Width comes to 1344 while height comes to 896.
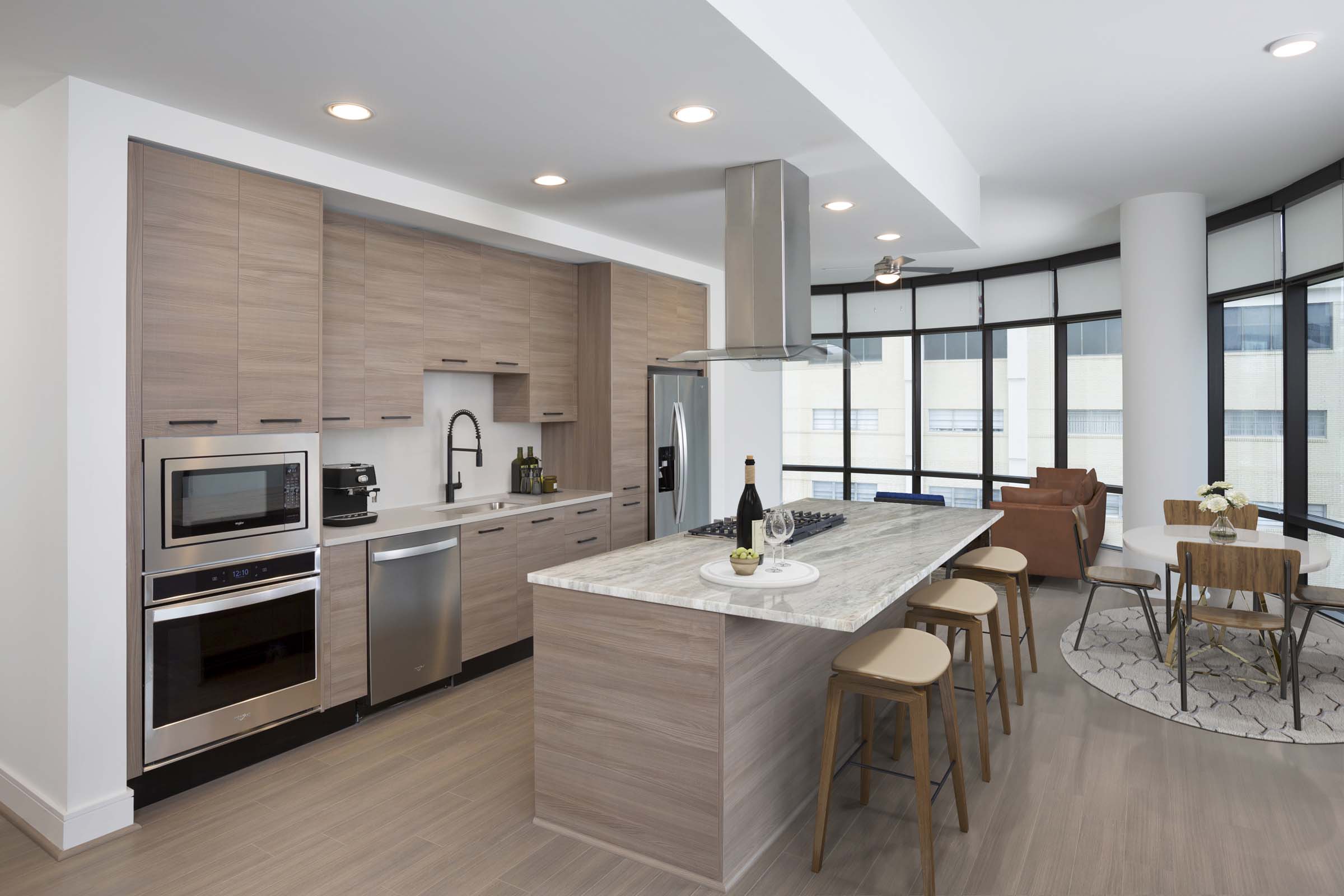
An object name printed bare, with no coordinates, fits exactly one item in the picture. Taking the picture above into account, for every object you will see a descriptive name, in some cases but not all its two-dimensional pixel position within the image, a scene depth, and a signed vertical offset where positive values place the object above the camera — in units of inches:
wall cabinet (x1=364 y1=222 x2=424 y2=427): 154.3 +25.9
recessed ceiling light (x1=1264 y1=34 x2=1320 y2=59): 120.9 +65.1
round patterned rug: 134.8 -48.0
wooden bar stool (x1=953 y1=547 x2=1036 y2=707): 146.0 -24.0
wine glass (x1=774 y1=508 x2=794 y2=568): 103.5 -11.4
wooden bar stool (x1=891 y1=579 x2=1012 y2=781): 114.7 -26.2
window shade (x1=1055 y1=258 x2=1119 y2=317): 268.4 +58.3
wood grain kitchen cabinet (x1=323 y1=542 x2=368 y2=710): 134.8 -31.5
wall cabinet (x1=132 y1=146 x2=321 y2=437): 110.8 +23.8
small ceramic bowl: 97.0 -14.9
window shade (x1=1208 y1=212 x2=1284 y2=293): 207.3 +55.5
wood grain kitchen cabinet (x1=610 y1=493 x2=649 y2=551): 206.1 -19.8
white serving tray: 96.0 -16.6
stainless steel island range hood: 134.3 +33.1
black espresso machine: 149.8 -8.5
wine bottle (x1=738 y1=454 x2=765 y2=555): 108.0 -9.3
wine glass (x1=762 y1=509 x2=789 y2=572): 103.5 -11.0
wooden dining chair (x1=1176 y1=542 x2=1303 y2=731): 132.3 -22.9
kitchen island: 90.0 -32.5
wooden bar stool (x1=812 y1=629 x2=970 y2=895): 86.8 -28.8
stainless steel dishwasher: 143.0 -31.9
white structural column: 208.4 +28.9
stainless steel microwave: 111.5 -7.6
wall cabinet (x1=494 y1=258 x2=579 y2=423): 194.1 +24.1
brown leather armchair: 233.0 -27.2
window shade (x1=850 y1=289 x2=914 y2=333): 329.4 +60.8
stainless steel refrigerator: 219.3 -0.9
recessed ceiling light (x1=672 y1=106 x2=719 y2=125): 111.9 +50.0
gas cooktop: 135.0 -14.3
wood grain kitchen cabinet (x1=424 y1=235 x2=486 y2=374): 166.4 +32.2
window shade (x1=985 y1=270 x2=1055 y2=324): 289.7 +59.0
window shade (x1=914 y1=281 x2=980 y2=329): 311.6 +60.0
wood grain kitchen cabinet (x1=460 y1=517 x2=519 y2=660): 161.2 -29.9
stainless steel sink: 169.5 -13.7
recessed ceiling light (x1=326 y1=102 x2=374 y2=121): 113.1 +51.1
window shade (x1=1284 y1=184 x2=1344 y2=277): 178.5 +53.5
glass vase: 159.0 -17.6
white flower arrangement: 157.8 -10.7
